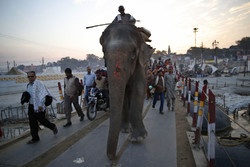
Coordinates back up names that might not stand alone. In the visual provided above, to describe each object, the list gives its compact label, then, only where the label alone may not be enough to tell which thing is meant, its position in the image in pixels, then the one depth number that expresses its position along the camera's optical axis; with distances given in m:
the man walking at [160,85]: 6.78
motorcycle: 6.11
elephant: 2.99
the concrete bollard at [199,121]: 3.60
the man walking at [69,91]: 5.48
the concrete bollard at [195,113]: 4.77
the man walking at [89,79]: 7.55
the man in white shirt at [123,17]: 4.31
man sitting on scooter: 6.77
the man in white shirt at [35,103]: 4.16
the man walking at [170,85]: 7.14
